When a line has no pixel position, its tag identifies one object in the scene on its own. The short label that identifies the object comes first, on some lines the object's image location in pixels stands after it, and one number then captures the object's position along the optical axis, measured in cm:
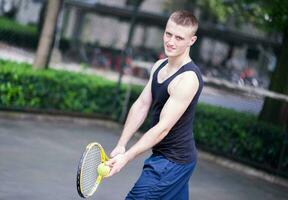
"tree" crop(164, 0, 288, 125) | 1192
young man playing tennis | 405
